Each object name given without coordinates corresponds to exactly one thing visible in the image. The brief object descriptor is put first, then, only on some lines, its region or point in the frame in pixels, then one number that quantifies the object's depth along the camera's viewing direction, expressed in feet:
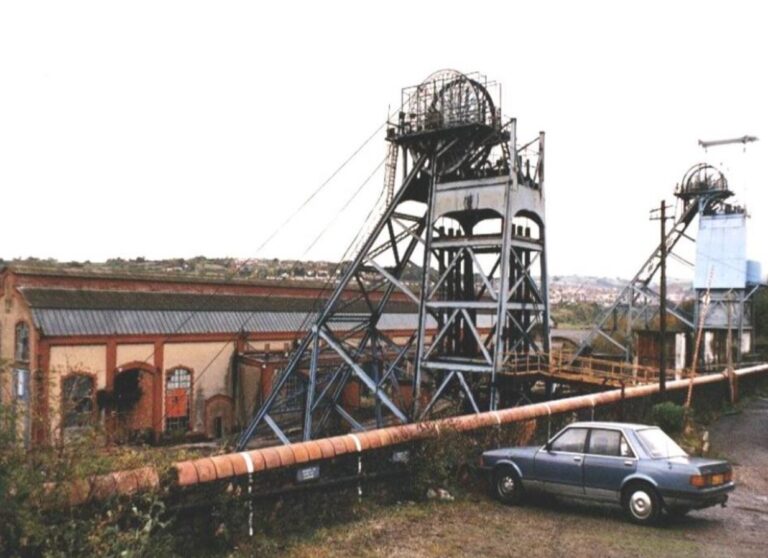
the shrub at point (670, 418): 62.44
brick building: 100.89
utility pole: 74.95
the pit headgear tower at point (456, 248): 77.05
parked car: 32.89
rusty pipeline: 24.29
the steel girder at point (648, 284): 143.93
